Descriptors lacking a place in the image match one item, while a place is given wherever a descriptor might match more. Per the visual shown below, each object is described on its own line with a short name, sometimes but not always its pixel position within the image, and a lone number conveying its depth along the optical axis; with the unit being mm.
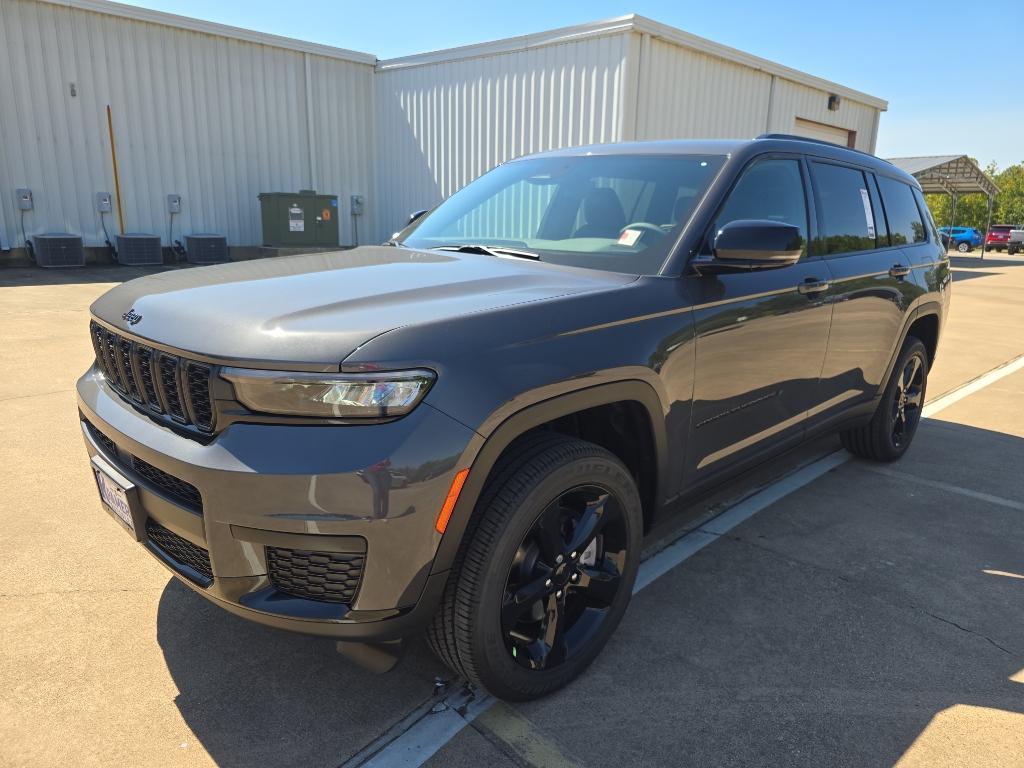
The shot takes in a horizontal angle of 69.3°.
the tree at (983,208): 56188
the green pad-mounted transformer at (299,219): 15109
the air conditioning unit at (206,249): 14758
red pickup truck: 41031
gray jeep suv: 1840
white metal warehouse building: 12875
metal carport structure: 32281
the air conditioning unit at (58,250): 13281
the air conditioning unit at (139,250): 14094
